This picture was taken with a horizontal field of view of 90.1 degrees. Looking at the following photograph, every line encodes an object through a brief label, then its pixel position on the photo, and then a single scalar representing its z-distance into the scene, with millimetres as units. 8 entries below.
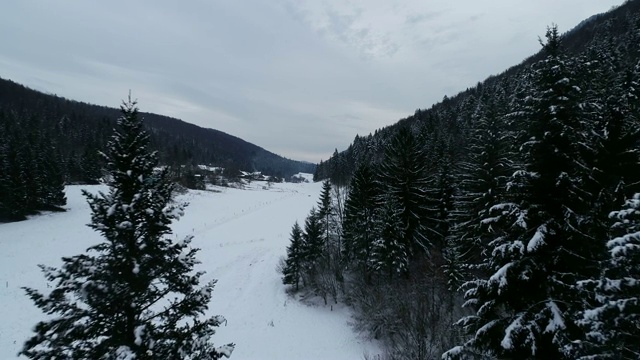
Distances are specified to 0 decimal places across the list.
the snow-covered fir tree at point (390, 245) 25891
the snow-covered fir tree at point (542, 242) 8516
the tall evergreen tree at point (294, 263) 32781
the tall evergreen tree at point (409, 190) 27203
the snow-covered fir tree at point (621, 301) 5973
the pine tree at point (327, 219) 38031
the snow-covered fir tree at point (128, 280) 7352
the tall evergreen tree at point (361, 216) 30672
